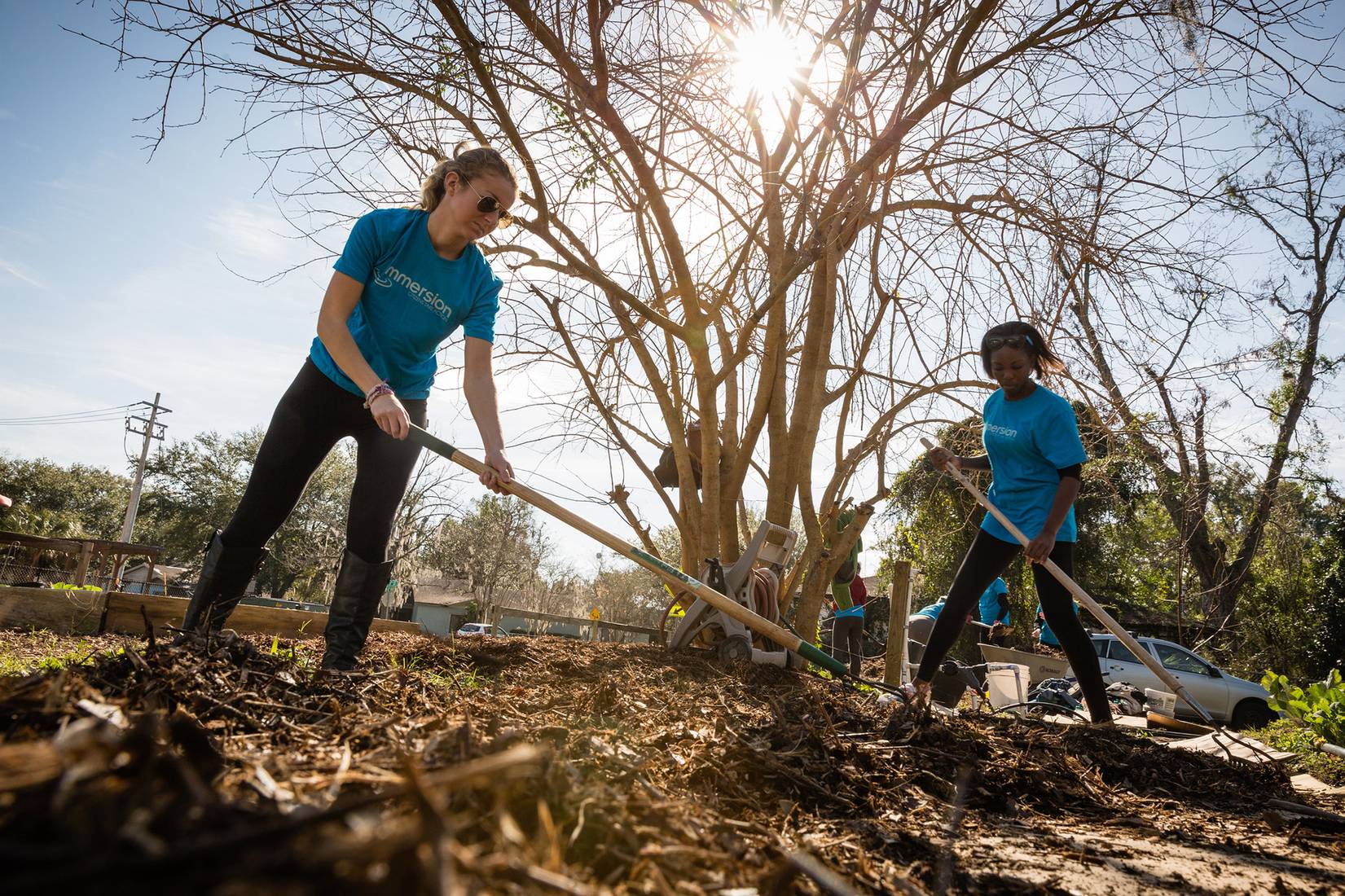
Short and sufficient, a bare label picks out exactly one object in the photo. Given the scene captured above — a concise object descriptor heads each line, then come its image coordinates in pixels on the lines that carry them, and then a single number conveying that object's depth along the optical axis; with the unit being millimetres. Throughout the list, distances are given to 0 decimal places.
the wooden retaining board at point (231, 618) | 4512
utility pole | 30359
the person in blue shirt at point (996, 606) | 7555
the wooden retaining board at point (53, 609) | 4859
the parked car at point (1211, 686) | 12008
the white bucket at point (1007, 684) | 5312
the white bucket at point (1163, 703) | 5016
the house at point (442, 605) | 44125
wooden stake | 5461
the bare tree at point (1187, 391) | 4000
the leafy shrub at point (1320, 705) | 3752
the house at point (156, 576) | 40094
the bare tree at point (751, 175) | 3250
